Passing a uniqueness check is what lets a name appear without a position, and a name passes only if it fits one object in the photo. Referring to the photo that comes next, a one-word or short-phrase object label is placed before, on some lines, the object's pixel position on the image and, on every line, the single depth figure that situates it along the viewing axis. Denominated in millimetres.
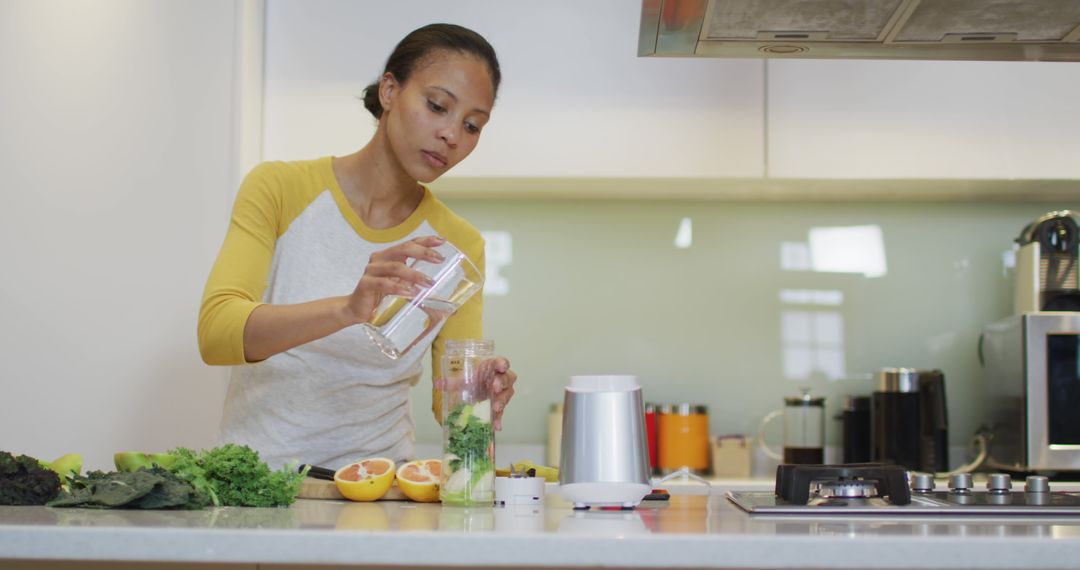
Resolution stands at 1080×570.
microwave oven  2570
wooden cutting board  1367
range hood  1489
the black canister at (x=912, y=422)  2707
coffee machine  2686
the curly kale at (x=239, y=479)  1160
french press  2836
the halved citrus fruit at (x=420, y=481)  1311
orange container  2861
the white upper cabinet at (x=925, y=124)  2709
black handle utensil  1434
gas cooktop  1168
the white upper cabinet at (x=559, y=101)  2719
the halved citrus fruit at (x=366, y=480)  1319
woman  1656
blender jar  1228
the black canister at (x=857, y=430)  2863
